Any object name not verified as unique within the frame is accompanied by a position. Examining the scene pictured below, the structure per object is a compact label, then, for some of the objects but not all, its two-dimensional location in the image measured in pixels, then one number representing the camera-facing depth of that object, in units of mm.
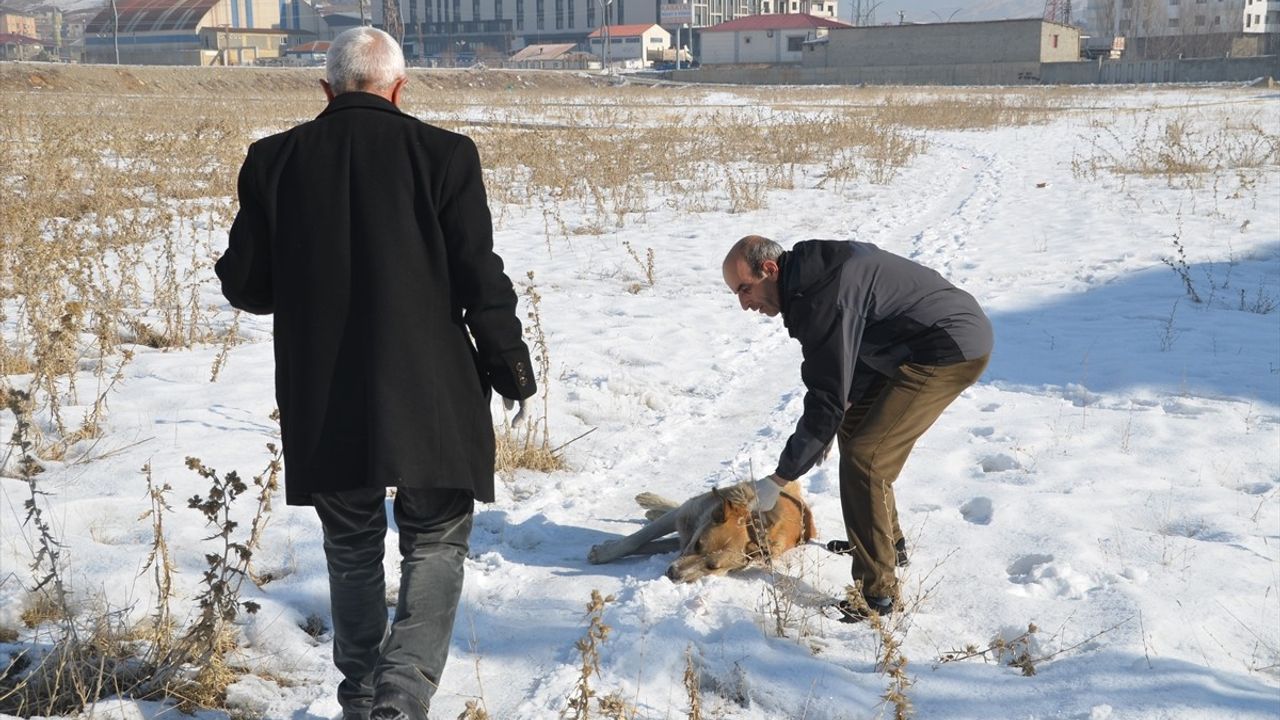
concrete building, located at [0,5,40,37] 152125
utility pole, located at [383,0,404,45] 99000
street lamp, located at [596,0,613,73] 83062
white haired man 2541
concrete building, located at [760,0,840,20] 120812
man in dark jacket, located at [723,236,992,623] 3381
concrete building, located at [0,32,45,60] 75312
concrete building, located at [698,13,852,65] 85688
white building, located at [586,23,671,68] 104188
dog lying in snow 3863
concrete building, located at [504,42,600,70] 92312
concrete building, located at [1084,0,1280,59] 81438
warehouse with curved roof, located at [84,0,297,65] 102562
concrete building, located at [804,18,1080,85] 66000
